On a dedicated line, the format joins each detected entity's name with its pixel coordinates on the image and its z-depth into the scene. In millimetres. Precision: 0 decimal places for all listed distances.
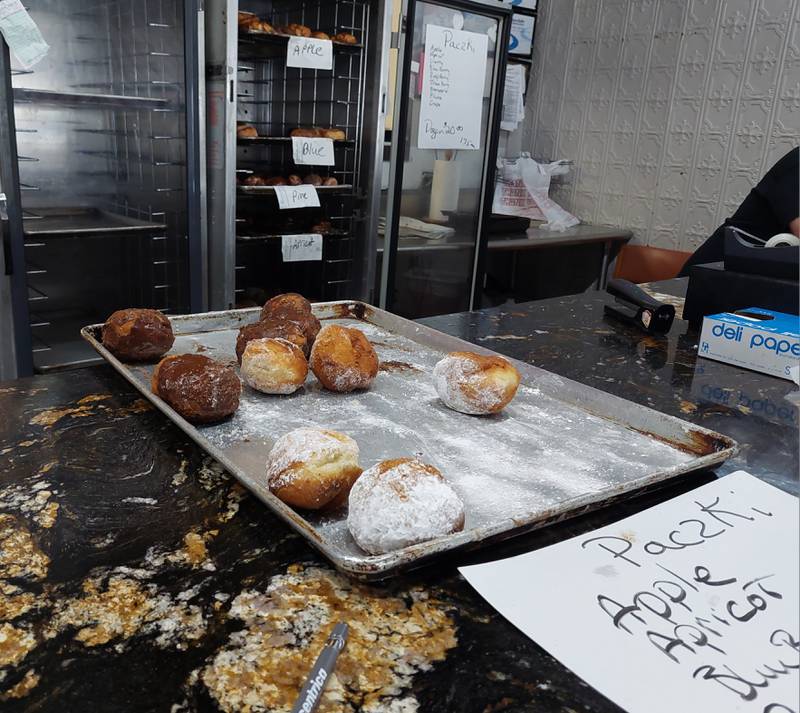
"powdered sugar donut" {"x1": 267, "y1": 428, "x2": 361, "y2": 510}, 740
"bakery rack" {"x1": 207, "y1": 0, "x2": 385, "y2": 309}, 3129
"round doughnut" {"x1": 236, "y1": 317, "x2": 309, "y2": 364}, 1218
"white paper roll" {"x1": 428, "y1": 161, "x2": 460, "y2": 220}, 3689
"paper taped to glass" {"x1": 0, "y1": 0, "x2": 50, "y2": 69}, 2191
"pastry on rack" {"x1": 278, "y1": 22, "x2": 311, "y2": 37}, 2982
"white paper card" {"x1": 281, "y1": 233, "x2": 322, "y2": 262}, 3206
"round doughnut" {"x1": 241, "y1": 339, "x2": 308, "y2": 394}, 1092
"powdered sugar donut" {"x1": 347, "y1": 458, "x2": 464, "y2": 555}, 672
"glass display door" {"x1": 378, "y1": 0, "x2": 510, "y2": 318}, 3363
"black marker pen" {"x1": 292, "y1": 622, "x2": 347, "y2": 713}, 500
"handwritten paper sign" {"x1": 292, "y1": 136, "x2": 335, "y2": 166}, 3068
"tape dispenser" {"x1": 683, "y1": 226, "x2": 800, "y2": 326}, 1605
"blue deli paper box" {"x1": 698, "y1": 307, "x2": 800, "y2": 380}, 1438
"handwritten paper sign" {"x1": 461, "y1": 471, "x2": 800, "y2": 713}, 542
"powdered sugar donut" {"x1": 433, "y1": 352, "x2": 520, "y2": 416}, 1072
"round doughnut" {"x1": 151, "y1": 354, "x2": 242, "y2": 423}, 964
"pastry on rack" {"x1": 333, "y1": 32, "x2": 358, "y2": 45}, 3092
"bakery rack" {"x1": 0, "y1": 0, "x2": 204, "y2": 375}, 2762
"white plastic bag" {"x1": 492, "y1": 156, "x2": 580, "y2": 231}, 4469
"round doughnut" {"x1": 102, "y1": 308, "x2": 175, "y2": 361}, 1180
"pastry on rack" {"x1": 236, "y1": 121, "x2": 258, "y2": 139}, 2910
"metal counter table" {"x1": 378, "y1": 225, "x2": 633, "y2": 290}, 3770
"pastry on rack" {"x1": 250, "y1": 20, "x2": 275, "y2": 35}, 2811
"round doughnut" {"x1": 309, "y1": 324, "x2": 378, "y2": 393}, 1134
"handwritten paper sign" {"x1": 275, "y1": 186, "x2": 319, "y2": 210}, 3049
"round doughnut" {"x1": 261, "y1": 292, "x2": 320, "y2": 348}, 1296
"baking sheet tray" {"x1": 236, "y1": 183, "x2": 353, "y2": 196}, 2934
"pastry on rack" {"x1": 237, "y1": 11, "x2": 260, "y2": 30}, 2800
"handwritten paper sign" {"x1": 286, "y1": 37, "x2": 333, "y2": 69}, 2949
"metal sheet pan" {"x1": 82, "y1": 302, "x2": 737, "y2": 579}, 733
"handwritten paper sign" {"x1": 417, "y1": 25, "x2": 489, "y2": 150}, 3414
